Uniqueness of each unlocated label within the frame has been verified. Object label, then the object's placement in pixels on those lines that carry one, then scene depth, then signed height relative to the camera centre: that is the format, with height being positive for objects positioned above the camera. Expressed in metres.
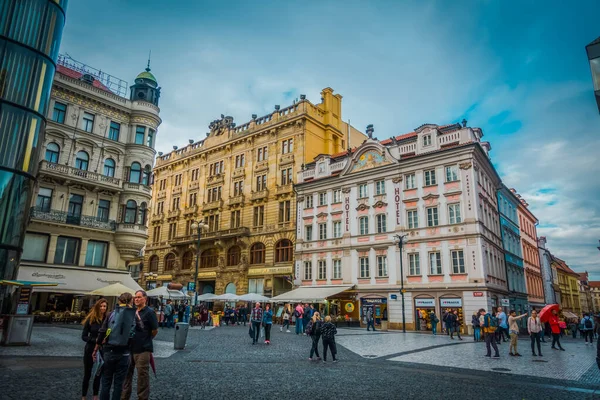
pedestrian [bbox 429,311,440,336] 27.30 -1.27
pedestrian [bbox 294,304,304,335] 24.84 -1.15
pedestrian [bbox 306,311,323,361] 13.46 -1.01
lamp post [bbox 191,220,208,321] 28.40 +4.83
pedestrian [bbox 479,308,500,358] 14.68 -0.95
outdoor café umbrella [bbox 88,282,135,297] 22.20 +0.23
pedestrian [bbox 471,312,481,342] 22.30 -1.40
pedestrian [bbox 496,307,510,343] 21.39 -0.96
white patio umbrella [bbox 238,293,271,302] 32.52 +0.01
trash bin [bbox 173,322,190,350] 15.40 -1.46
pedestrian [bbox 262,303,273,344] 18.15 -1.03
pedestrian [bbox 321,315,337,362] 13.14 -1.19
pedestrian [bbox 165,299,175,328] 28.95 -1.39
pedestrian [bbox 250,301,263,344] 17.69 -1.09
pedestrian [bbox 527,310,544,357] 15.66 -0.82
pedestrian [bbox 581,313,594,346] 22.64 -1.09
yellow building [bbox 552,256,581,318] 73.94 +3.58
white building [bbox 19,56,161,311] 28.02 +7.48
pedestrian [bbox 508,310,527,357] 14.99 -1.00
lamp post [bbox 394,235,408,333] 28.74 +2.28
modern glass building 19.84 +9.21
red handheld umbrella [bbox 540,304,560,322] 15.88 -0.26
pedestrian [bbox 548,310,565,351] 17.38 -0.81
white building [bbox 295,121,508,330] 29.84 +5.90
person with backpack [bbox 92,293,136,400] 5.82 -0.78
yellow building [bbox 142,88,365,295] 42.16 +11.04
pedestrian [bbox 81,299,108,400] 7.16 -0.67
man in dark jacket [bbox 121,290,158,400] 6.49 -0.81
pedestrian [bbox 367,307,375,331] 29.42 -1.21
